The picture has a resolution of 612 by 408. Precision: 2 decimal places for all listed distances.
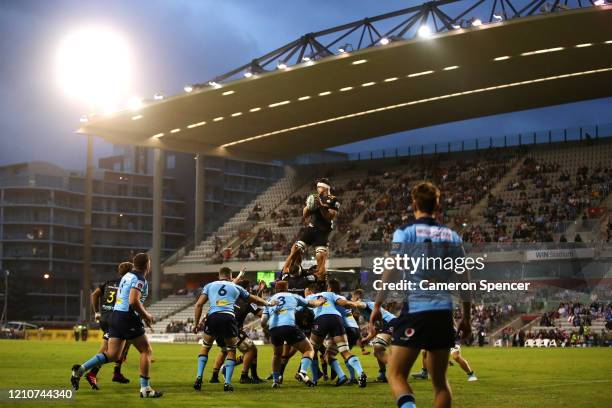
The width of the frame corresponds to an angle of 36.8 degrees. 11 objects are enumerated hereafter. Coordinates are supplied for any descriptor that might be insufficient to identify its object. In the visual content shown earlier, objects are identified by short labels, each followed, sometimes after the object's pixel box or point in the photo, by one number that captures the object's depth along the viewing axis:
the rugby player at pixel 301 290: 18.08
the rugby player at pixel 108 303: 18.42
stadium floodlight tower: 56.81
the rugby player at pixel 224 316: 16.55
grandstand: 49.33
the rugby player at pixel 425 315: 8.30
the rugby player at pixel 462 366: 18.80
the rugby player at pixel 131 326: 14.62
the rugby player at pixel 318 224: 16.72
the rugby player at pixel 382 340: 17.84
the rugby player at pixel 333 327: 17.86
